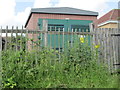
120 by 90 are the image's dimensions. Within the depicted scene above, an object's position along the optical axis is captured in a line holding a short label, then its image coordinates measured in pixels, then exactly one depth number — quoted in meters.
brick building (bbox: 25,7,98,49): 14.15
